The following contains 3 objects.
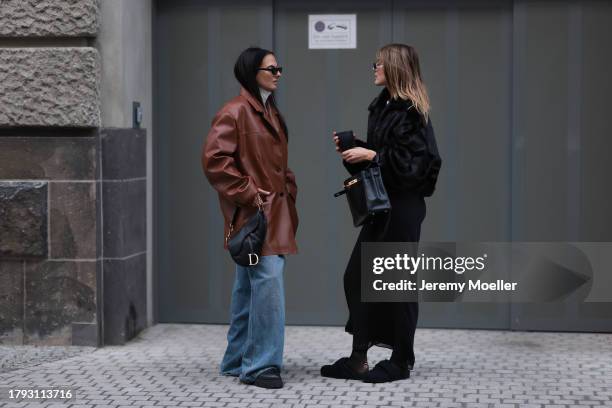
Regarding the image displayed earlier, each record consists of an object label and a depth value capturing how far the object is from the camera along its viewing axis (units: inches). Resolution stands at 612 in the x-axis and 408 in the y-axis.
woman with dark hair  419.9
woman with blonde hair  424.2
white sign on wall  538.1
